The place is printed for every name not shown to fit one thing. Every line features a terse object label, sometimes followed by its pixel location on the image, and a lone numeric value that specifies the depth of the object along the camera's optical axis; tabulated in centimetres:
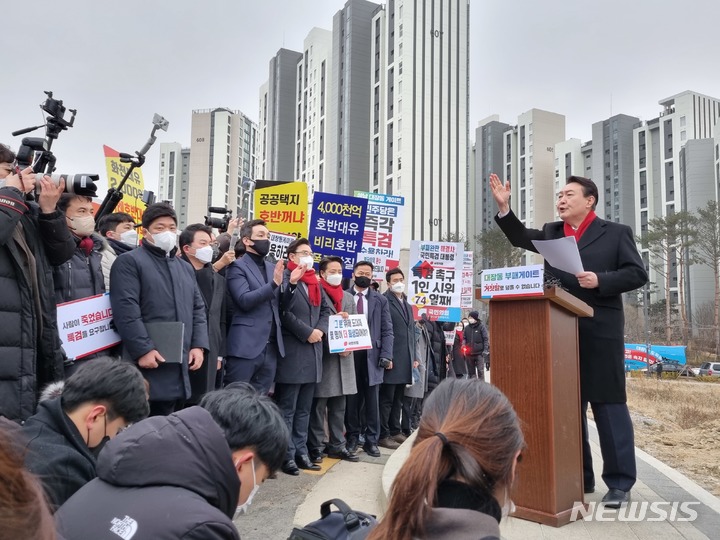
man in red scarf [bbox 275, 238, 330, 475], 543
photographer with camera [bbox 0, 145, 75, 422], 310
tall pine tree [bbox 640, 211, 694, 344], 4459
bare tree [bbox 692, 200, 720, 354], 4422
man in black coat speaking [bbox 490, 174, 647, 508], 384
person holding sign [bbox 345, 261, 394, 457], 640
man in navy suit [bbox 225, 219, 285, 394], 516
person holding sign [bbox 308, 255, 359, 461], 584
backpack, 152
